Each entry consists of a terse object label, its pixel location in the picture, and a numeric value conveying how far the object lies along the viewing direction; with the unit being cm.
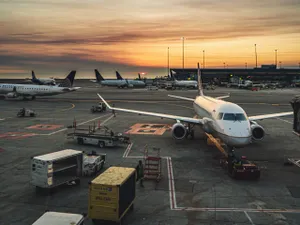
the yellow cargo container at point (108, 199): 1395
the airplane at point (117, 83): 15438
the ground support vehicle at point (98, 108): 5712
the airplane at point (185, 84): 14862
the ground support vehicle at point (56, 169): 1778
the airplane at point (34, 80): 12914
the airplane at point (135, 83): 15850
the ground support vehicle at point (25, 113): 5069
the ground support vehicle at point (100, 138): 2909
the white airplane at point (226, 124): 2194
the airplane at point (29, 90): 7944
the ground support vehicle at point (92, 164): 2089
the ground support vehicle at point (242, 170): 2039
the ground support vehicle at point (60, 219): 1120
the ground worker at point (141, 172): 1998
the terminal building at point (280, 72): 19800
